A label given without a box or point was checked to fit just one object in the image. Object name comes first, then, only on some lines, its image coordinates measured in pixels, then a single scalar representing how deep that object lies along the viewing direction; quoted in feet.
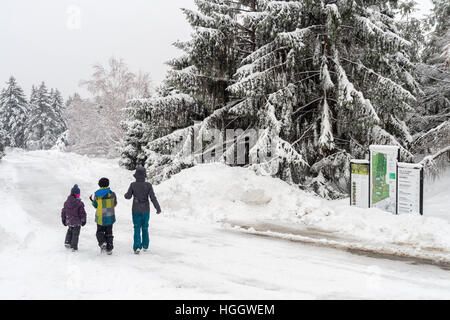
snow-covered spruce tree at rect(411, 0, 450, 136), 64.59
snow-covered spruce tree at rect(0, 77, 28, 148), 229.04
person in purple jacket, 23.97
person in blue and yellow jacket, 23.11
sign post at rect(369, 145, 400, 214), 32.50
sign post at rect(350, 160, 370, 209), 35.12
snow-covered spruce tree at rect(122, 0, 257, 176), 48.62
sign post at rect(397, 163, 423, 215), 30.89
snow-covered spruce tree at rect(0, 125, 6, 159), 123.03
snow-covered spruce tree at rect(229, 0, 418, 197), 41.47
